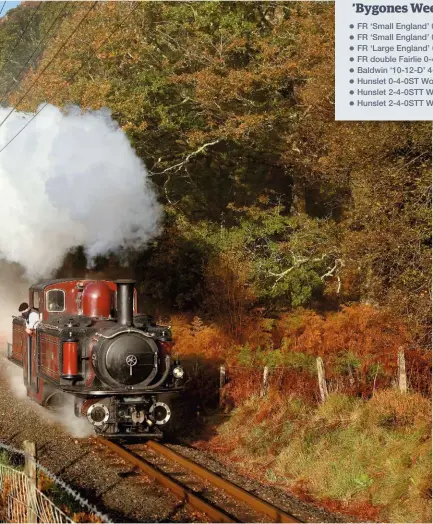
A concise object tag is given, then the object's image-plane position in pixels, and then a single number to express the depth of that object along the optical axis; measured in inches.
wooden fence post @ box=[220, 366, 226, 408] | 768.7
